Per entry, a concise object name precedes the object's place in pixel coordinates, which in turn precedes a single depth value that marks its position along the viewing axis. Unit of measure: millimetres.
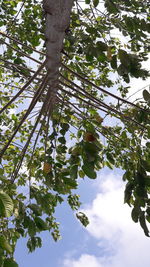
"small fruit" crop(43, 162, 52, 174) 2332
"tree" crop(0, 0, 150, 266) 1463
